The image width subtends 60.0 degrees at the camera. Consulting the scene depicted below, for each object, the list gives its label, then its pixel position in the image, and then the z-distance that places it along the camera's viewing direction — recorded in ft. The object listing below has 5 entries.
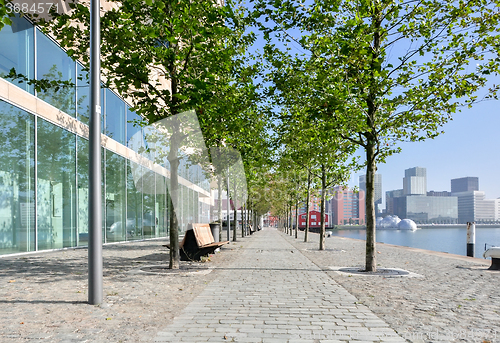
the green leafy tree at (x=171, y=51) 31.65
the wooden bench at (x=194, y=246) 42.19
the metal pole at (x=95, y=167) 21.40
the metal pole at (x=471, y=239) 62.54
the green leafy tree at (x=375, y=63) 32.35
